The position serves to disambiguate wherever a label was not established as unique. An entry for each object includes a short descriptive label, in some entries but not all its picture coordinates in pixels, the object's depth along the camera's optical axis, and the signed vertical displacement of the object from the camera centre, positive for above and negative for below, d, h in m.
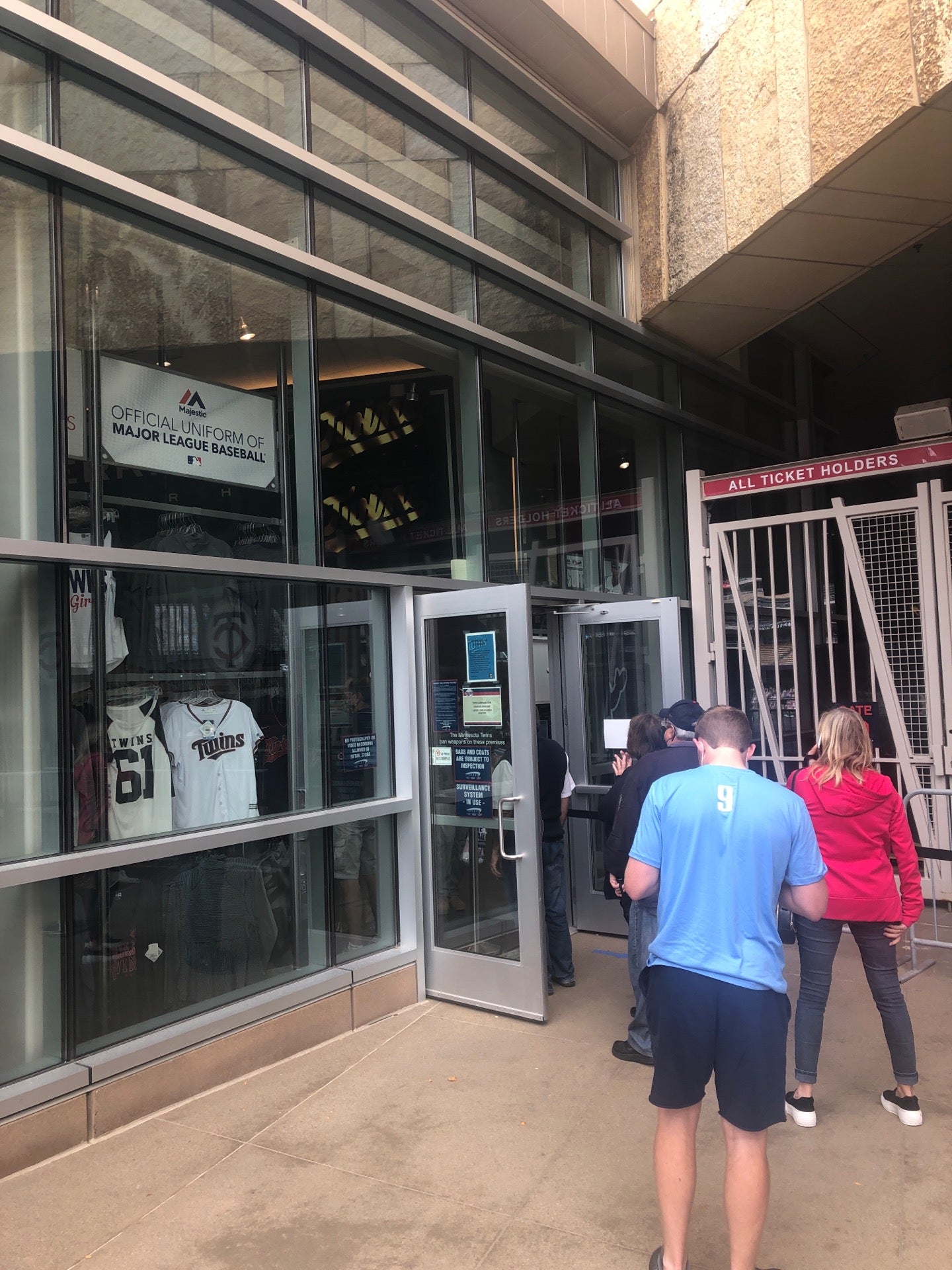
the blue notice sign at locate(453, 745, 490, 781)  5.55 -0.55
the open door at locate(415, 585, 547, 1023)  5.27 -0.77
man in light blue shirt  2.58 -0.85
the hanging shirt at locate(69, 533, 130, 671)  4.18 +0.31
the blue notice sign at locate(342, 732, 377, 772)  5.49 -0.46
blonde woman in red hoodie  3.88 -0.97
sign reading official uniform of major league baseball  4.53 +1.31
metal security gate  6.98 +0.23
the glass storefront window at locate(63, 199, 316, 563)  4.39 +1.50
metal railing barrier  5.51 -1.53
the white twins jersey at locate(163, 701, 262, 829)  4.68 -0.42
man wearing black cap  4.67 -1.25
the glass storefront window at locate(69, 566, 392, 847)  4.29 -0.09
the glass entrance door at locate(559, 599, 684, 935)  6.91 -0.21
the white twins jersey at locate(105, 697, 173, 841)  4.34 -0.45
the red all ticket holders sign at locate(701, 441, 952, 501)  6.78 +1.44
